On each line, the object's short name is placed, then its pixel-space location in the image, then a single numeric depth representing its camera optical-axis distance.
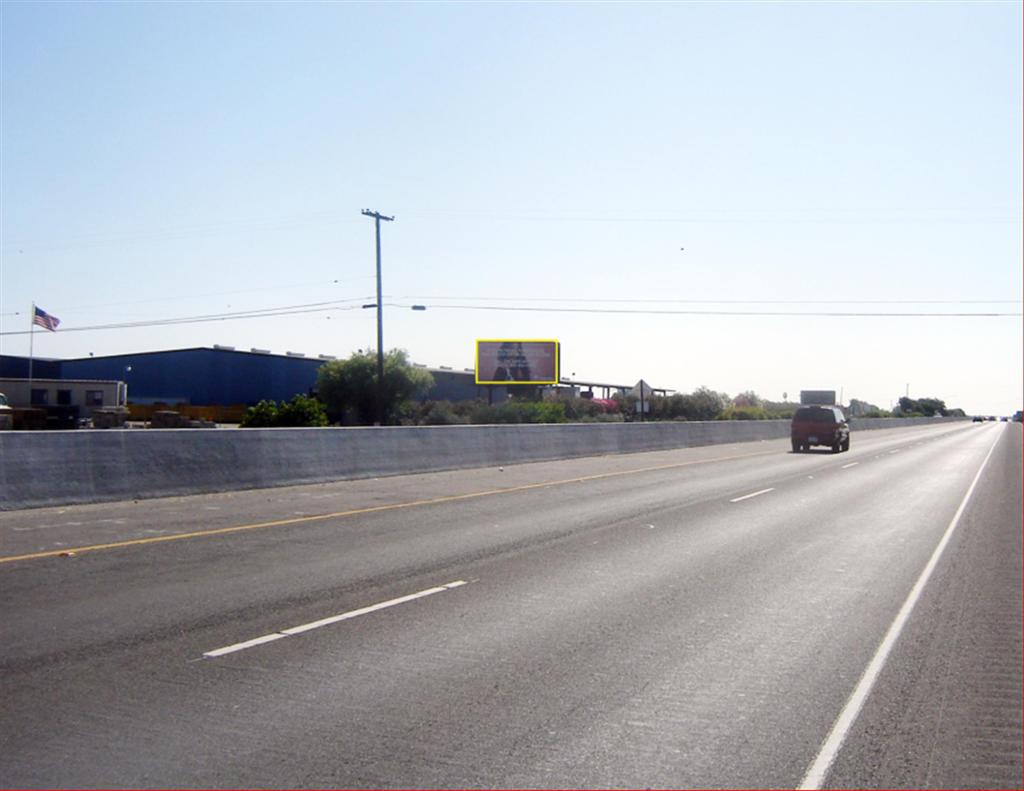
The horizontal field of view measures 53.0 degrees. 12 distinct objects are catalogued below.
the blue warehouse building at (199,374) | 79.13
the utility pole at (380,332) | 50.69
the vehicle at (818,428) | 43.06
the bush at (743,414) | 85.32
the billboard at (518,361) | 66.94
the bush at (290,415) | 43.62
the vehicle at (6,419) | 30.69
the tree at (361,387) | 70.06
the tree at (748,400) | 114.54
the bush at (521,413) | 56.00
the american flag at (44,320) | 51.84
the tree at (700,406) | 82.12
